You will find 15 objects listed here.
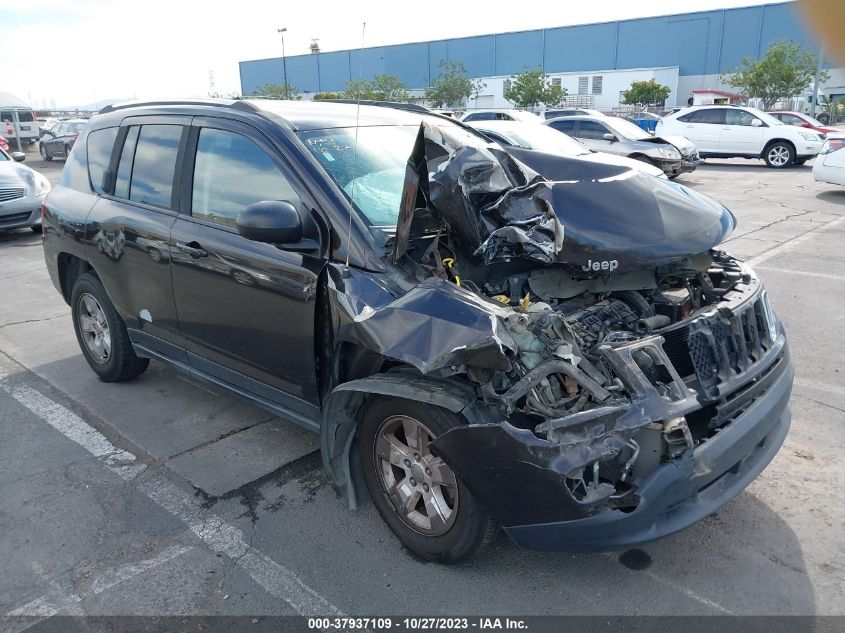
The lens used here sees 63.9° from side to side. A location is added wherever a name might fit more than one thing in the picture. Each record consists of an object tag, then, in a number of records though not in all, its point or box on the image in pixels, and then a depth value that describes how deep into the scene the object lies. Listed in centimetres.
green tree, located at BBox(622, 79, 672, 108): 4829
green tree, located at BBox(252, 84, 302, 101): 3898
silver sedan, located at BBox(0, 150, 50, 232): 1099
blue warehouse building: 5358
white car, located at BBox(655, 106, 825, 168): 1873
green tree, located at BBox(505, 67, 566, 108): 4616
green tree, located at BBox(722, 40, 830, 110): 3759
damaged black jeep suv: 252
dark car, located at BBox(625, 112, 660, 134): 2601
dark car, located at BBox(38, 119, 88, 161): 2555
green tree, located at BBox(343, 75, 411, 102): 4299
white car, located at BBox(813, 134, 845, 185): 1310
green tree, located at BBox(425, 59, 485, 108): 5172
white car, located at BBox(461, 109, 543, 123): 1545
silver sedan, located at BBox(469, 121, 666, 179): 1083
